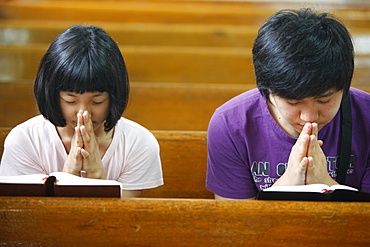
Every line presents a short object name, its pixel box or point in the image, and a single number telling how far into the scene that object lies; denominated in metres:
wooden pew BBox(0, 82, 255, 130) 4.52
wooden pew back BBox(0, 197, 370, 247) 2.41
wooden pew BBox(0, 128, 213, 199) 3.63
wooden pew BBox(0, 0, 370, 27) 6.27
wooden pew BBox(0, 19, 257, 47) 5.69
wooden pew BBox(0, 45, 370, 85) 5.08
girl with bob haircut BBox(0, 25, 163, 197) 2.88
